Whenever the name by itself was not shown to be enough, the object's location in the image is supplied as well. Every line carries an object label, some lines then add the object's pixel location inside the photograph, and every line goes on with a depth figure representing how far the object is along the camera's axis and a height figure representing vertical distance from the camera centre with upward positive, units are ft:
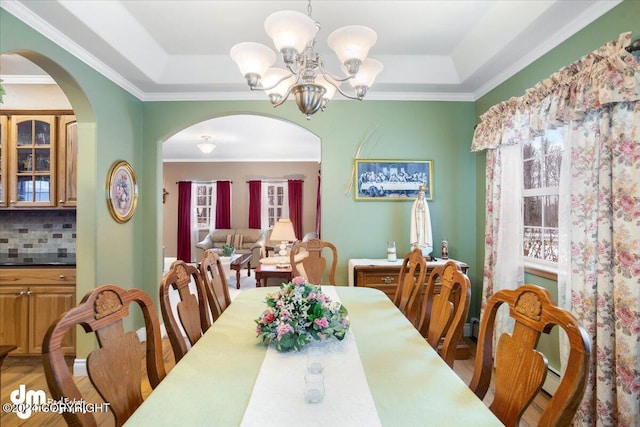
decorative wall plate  9.68 +0.72
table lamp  14.69 -0.77
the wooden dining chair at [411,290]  6.41 -1.56
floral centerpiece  4.45 -1.50
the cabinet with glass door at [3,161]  10.01 +1.59
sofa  25.68 -2.09
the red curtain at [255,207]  28.07 +0.66
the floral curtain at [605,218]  5.46 -0.03
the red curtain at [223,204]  28.09 +0.90
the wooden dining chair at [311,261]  9.00 -1.26
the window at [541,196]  8.32 +0.55
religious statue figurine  10.71 -0.30
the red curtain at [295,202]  28.12 +1.11
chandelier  4.86 +2.66
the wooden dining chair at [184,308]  4.64 -1.48
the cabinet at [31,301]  9.57 -2.55
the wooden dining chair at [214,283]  6.37 -1.42
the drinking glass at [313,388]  3.26 -1.73
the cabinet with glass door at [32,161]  10.06 +1.60
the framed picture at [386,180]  11.44 +1.23
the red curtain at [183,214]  28.30 +0.04
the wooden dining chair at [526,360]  2.76 -1.45
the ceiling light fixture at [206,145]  20.05 +4.25
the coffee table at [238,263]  19.25 -2.93
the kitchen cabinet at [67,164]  10.05 +1.52
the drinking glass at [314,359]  3.59 -1.86
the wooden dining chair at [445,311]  4.73 -1.53
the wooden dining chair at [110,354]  2.79 -1.43
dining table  3.04 -1.86
